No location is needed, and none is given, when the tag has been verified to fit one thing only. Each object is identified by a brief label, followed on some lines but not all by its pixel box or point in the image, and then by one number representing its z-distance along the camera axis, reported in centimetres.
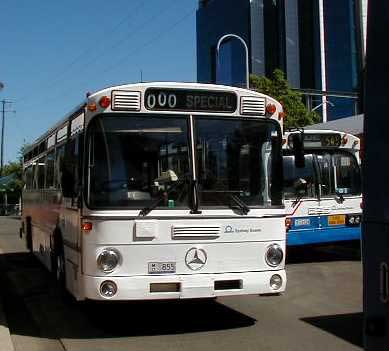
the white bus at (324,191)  1468
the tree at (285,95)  3825
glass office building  6781
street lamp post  2308
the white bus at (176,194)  782
